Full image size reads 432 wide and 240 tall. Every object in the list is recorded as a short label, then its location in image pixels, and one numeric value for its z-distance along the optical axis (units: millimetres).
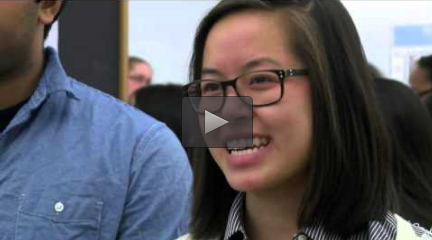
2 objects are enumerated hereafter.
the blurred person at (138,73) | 3891
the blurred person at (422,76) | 3441
